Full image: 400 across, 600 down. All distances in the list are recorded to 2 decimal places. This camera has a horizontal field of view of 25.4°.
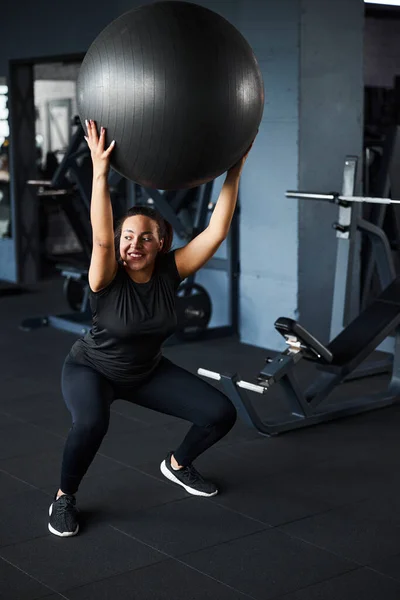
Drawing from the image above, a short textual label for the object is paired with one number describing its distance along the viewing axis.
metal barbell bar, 3.52
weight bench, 3.22
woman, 2.38
